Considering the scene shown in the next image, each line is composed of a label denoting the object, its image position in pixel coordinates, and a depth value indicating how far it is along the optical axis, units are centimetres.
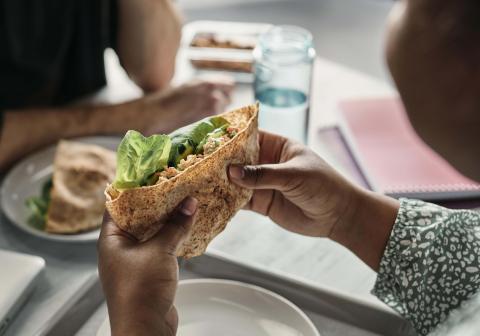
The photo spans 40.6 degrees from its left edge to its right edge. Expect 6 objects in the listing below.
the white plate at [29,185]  127
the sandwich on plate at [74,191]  129
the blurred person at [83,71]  160
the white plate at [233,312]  104
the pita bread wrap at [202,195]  96
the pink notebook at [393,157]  143
